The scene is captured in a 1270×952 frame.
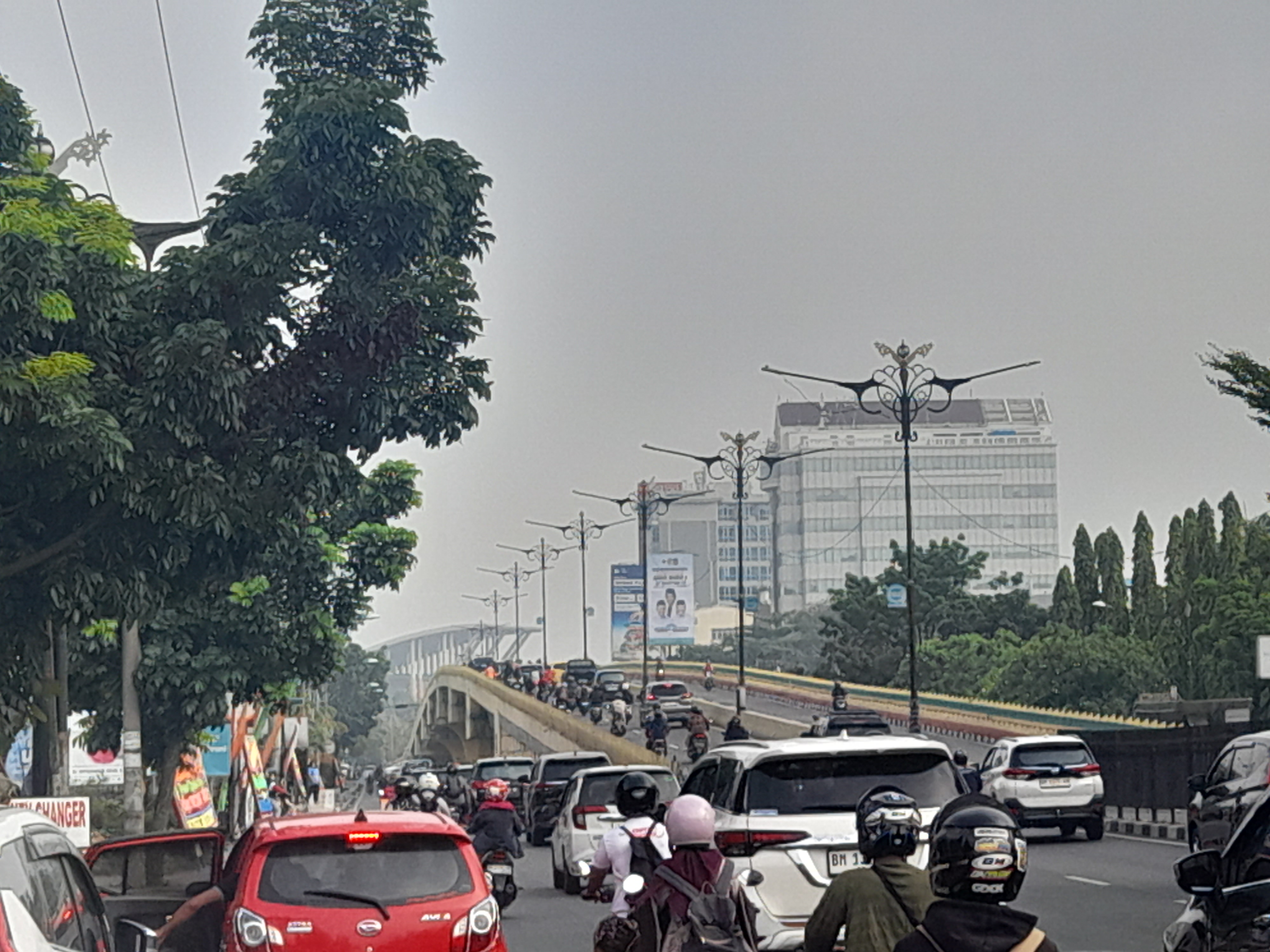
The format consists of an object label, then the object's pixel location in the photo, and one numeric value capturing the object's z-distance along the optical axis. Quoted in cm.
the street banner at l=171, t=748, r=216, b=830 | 4962
